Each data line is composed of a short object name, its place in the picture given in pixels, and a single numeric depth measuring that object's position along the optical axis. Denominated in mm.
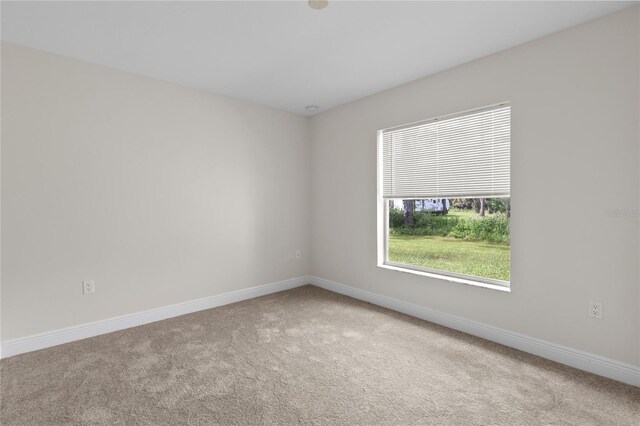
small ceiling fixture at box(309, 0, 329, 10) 2051
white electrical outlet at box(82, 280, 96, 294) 2924
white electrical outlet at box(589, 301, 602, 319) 2281
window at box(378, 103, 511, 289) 2898
